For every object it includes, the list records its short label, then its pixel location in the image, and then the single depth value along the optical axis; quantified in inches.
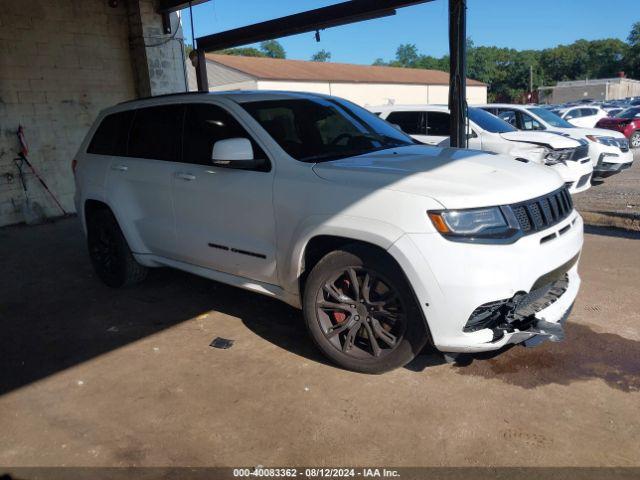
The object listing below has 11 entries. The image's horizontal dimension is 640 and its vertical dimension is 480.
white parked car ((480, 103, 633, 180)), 435.8
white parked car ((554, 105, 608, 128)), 795.4
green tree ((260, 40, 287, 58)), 4175.2
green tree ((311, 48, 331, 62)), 5004.9
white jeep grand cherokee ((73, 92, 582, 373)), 121.1
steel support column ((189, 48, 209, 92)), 432.0
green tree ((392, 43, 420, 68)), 6195.9
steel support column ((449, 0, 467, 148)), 257.0
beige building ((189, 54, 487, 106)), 1606.8
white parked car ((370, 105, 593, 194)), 353.7
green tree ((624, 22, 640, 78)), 3595.0
